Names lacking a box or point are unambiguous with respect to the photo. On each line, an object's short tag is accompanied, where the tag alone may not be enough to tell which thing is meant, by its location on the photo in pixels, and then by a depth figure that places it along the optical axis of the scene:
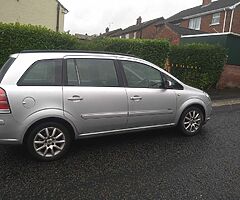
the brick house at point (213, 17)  19.33
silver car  2.81
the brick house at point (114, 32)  36.38
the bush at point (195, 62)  7.91
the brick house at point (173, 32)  18.77
